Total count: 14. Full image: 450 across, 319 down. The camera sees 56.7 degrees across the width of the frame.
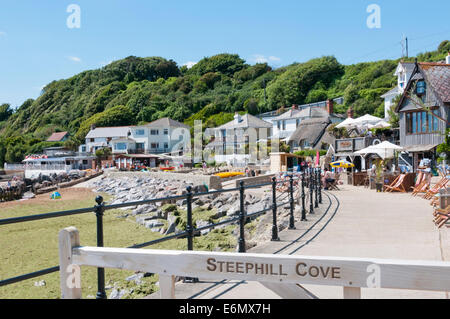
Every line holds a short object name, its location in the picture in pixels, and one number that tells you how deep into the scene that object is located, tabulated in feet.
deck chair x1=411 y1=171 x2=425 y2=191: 60.40
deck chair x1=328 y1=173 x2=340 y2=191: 73.97
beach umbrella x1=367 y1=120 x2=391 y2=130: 120.98
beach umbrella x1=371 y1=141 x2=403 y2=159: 78.23
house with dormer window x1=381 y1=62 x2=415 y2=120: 137.18
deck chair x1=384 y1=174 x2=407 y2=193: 64.54
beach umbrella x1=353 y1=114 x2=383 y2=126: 119.85
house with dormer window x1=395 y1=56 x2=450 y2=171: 93.35
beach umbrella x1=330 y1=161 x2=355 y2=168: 95.15
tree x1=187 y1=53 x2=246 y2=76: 470.80
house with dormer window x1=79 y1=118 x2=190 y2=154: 271.90
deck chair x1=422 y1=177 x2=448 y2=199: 48.80
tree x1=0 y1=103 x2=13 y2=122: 607.98
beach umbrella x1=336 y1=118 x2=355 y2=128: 120.87
